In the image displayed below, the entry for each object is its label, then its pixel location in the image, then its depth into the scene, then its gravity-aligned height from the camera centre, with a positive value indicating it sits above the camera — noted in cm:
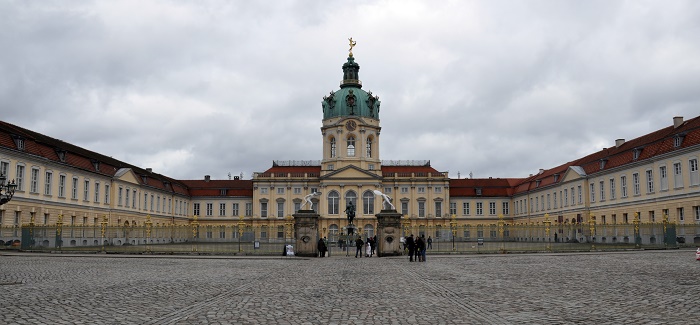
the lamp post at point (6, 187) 2118 +166
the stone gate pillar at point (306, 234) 3591 -6
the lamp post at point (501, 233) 4122 -7
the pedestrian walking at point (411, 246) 3090 -67
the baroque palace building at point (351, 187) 4931 +530
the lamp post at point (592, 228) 4397 +25
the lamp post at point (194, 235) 3881 -9
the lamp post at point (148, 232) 4162 +12
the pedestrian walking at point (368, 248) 3701 -91
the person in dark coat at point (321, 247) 3591 -81
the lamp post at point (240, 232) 3861 +8
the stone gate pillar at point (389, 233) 3625 -2
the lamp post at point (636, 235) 4257 -25
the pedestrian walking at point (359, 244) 3662 -67
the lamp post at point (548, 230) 4281 +12
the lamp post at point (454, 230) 4053 +11
